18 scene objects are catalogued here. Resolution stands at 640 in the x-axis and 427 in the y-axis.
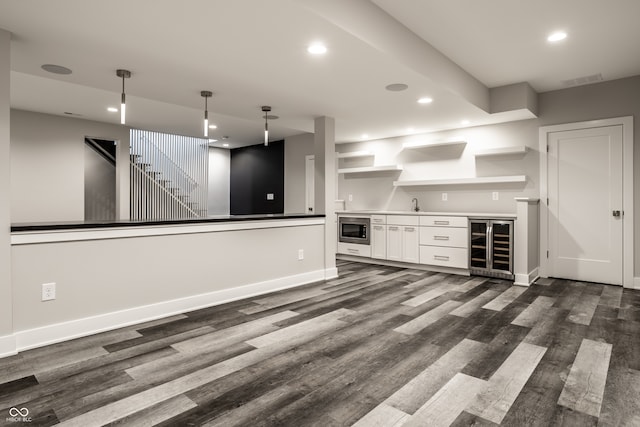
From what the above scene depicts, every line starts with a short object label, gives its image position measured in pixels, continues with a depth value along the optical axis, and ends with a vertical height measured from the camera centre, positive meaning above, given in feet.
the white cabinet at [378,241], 19.66 -1.63
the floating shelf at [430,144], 18.83 +3.57
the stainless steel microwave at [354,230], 20.45 -1.08
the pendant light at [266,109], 14.93 +4.22
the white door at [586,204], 14.79 +0.30
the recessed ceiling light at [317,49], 9.11 +4.10
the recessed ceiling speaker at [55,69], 10.46 +4.09
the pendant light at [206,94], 12.88 +4.14
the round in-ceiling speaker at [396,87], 12.14 +4.18
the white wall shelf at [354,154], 22.51 +3.51
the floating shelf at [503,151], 16.38 +2.75
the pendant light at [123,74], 10.67 +4.03
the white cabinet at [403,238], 18.44 -1.41
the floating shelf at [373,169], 21.02 +2.49
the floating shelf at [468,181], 16.87 +1.51
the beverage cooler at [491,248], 15.64 -1.60
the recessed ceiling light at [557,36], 10.81 +5.23
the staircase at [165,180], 22.95 +2.01
